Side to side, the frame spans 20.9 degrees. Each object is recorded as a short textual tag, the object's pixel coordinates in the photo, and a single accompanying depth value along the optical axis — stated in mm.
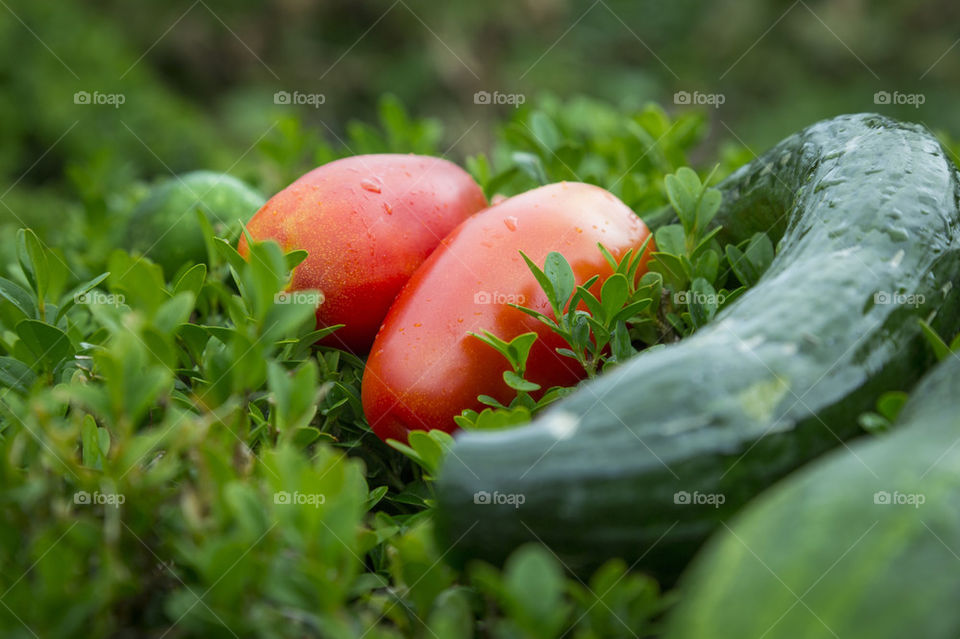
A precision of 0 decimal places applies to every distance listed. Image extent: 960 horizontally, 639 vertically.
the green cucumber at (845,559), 550
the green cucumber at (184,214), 719
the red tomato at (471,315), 639
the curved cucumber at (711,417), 579
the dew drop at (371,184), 673
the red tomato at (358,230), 664
